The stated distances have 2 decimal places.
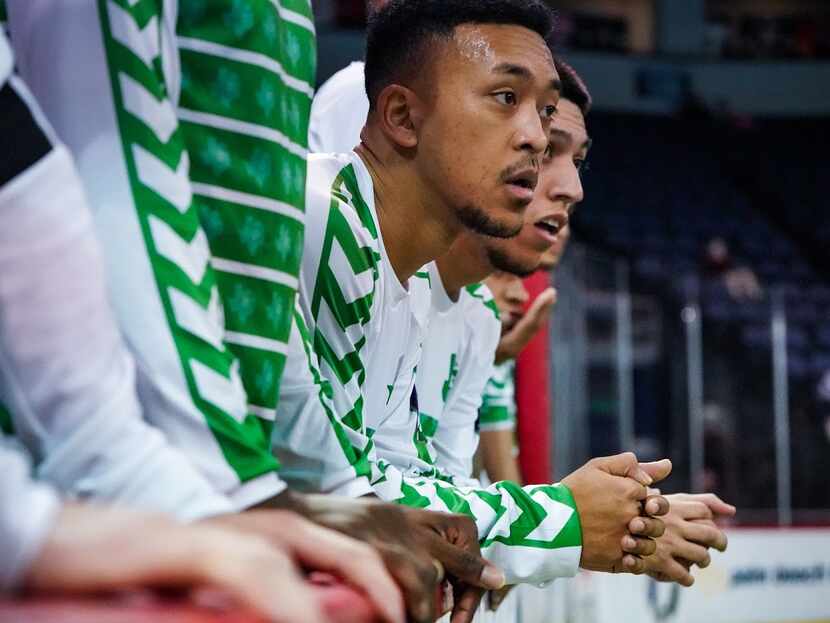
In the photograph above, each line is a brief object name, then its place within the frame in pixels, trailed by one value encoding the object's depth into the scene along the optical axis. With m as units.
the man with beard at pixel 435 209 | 3.41
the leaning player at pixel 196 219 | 2.71
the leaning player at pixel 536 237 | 3.98
